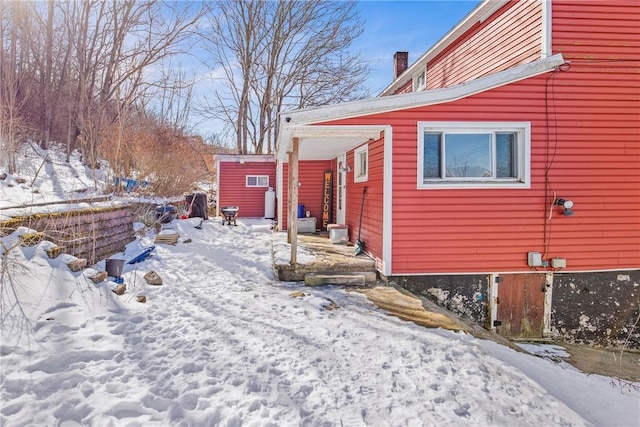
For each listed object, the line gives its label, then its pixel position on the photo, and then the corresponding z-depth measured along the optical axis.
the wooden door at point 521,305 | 5.47
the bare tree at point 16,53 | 11.11
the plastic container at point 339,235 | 7.44
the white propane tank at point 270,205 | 14.08
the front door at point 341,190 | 8.41
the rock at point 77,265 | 3.71
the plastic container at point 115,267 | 4.42
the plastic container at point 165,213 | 9.34
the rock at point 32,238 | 3.52
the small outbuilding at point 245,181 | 14.43
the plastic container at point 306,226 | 9.53
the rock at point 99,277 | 3.77
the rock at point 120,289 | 3.83
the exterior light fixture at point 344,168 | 7.92
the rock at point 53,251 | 3.68
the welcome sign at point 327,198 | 9.95
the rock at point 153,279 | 4.66
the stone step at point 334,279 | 5.11
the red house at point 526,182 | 5.25
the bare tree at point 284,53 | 19.98
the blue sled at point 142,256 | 5.72
